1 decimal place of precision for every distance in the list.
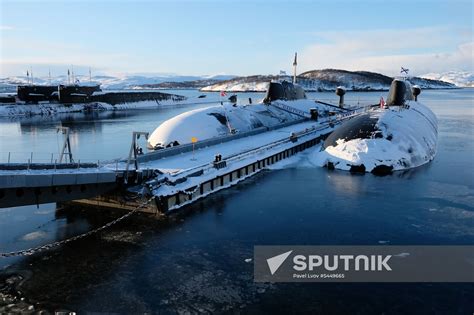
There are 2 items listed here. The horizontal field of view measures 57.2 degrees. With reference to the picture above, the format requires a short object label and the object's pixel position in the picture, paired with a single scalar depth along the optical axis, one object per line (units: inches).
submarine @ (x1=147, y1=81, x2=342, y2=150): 1595.7
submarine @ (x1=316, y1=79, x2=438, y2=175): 1330.0
